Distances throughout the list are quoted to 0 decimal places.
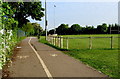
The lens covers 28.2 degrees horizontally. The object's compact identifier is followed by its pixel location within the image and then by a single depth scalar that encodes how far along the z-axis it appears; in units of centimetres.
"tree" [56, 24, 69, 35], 12409
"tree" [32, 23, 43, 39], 10611
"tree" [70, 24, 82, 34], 12864
